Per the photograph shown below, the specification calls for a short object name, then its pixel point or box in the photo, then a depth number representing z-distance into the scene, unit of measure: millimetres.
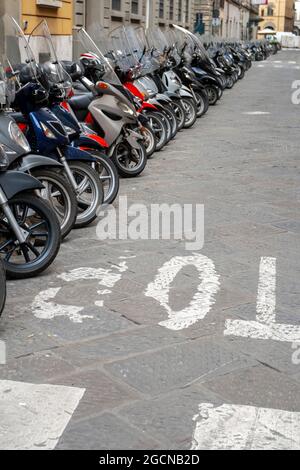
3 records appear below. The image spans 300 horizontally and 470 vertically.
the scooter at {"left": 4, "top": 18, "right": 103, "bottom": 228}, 10492
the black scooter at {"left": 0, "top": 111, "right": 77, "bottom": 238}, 9094
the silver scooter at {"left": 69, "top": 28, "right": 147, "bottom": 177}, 13867
